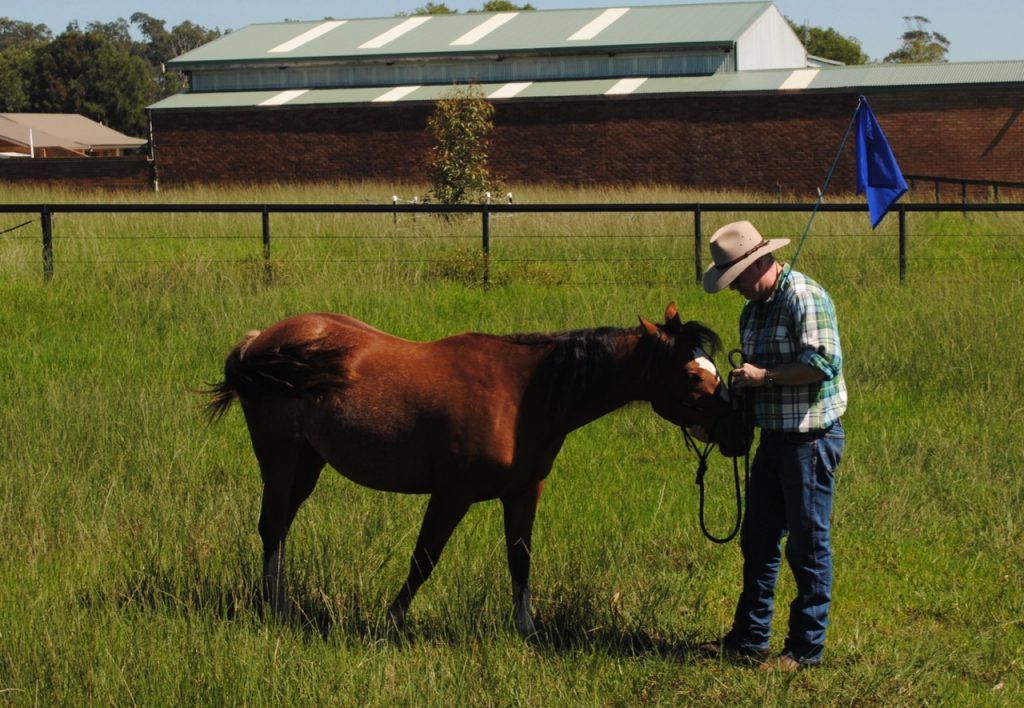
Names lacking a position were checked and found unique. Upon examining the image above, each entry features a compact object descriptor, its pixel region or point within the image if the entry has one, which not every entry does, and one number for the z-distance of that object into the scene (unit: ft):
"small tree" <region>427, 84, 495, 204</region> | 94.63
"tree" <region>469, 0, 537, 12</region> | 270.05
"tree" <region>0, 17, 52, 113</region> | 288.51
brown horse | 17.21
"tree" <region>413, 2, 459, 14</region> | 267.59
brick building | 124.47
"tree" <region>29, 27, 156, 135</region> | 275.18
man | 16.56
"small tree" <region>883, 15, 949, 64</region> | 347.67
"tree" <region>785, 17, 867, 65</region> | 311.09
